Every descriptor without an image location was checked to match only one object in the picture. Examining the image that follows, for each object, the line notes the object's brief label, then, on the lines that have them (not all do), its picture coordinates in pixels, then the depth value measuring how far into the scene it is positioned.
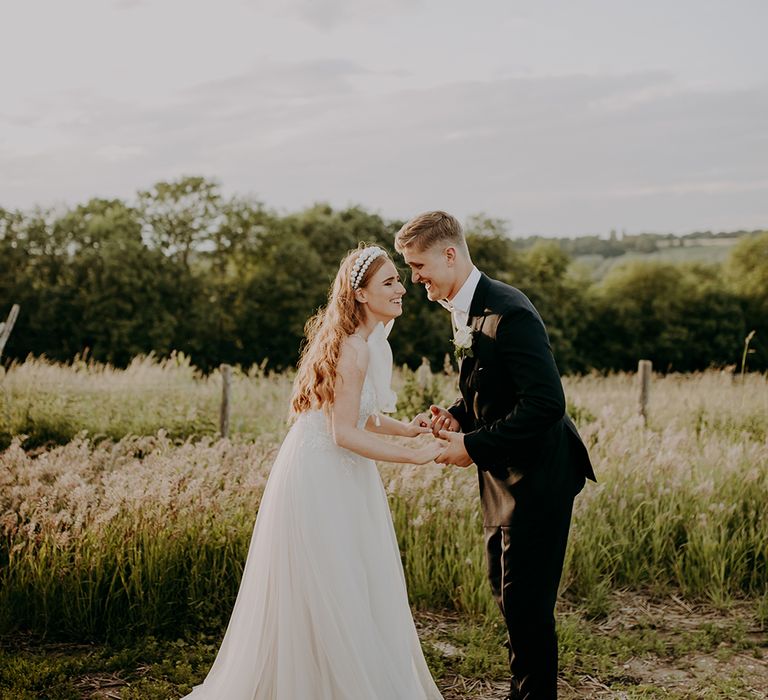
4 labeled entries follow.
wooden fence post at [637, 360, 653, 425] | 11.66
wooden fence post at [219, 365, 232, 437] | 10.50
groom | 3.59
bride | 3.76
